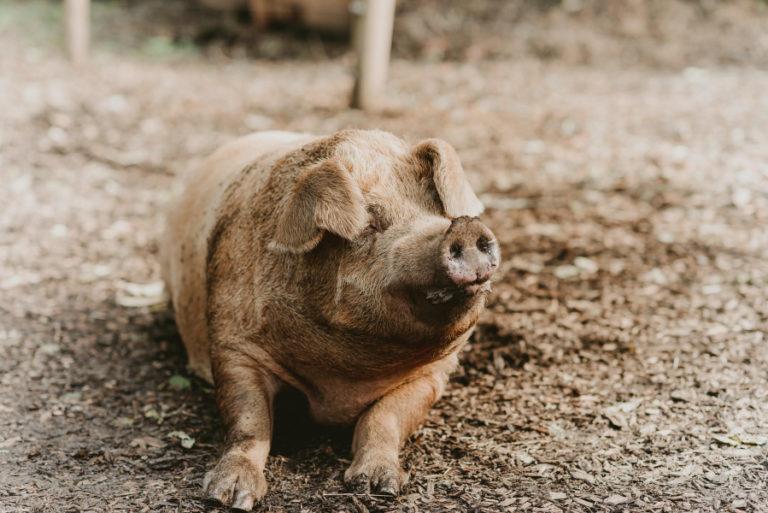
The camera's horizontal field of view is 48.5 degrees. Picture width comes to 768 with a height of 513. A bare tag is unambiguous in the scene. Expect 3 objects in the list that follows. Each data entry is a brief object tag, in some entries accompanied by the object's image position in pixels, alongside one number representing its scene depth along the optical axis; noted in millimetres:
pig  3301
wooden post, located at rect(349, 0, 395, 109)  9000
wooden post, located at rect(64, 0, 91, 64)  10562
